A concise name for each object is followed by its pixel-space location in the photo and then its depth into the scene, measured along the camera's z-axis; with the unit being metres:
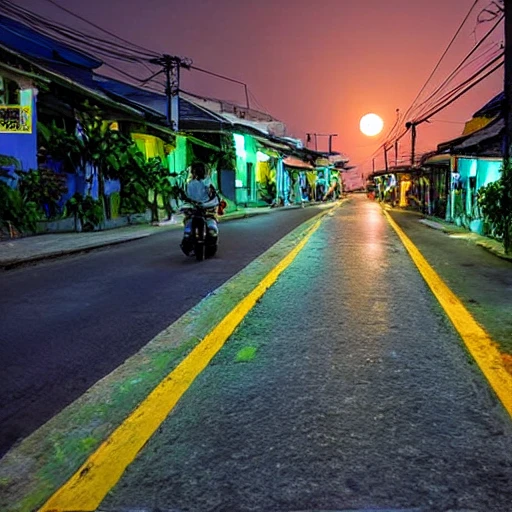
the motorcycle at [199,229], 11.05
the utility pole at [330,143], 98.03
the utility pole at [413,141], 44.69
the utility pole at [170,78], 27.28
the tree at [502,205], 12.30
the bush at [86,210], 17.88
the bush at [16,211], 14.53
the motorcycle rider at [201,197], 11.20
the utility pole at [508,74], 13.89
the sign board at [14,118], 13.99
